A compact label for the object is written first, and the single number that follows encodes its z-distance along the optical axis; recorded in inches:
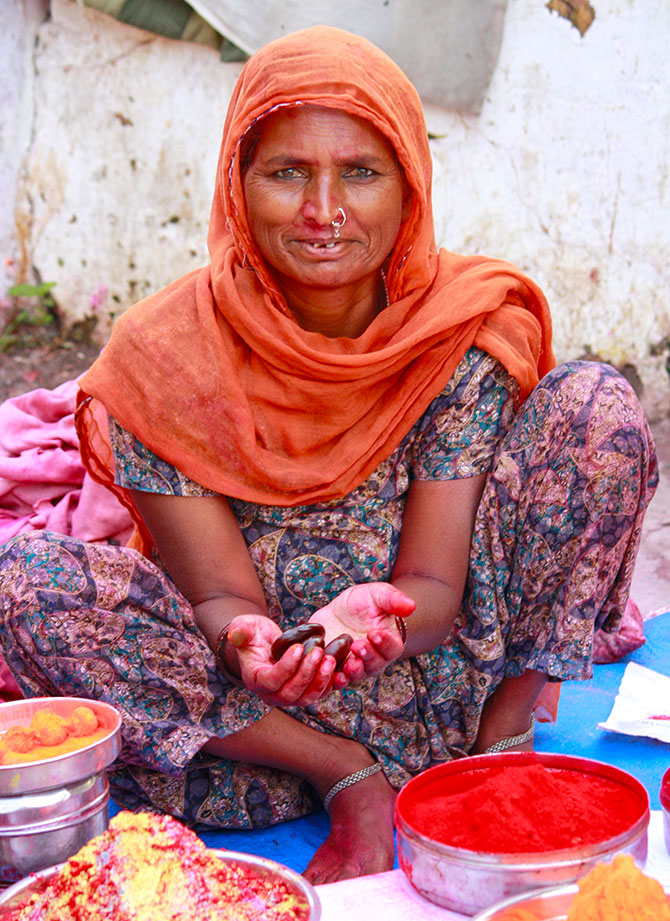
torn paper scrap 81.2
